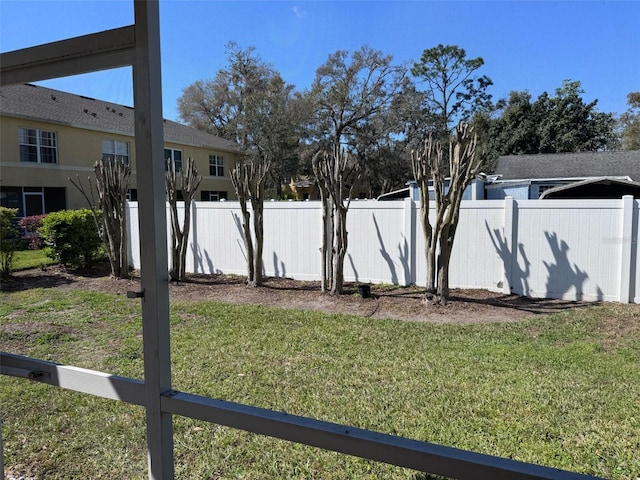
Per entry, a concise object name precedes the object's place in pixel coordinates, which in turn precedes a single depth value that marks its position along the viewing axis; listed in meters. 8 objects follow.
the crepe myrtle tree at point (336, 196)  6.91
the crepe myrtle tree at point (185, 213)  8.05
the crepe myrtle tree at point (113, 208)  8.06
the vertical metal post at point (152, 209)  1.33
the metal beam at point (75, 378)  1.45
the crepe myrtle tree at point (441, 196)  6.12
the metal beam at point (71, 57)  1.37
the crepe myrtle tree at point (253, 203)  7.54
